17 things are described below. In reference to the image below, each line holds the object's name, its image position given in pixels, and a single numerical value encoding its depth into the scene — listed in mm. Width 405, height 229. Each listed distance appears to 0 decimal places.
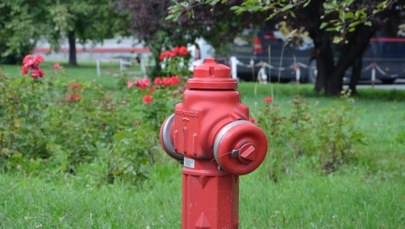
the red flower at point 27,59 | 8308
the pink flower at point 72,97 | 8680
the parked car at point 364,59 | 31156
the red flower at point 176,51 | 9728
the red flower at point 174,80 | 8486
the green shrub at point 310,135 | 7301
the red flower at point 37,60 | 8262
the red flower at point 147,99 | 8031
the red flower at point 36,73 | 8133
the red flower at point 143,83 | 8695
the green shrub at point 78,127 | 6617
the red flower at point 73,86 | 9156
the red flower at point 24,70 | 8250
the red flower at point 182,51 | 9656
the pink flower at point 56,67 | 9788
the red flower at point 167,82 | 8469
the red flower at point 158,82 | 8523
